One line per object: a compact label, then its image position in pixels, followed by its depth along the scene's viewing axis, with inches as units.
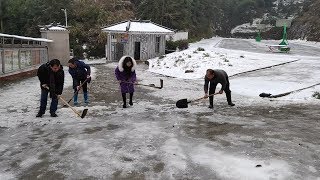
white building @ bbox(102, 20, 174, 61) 887.3
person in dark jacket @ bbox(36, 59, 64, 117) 242.6
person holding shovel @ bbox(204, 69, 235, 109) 272.3
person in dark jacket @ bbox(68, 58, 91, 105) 297.1
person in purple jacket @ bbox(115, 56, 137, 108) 279.4
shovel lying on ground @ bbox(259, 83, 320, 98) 345.3
